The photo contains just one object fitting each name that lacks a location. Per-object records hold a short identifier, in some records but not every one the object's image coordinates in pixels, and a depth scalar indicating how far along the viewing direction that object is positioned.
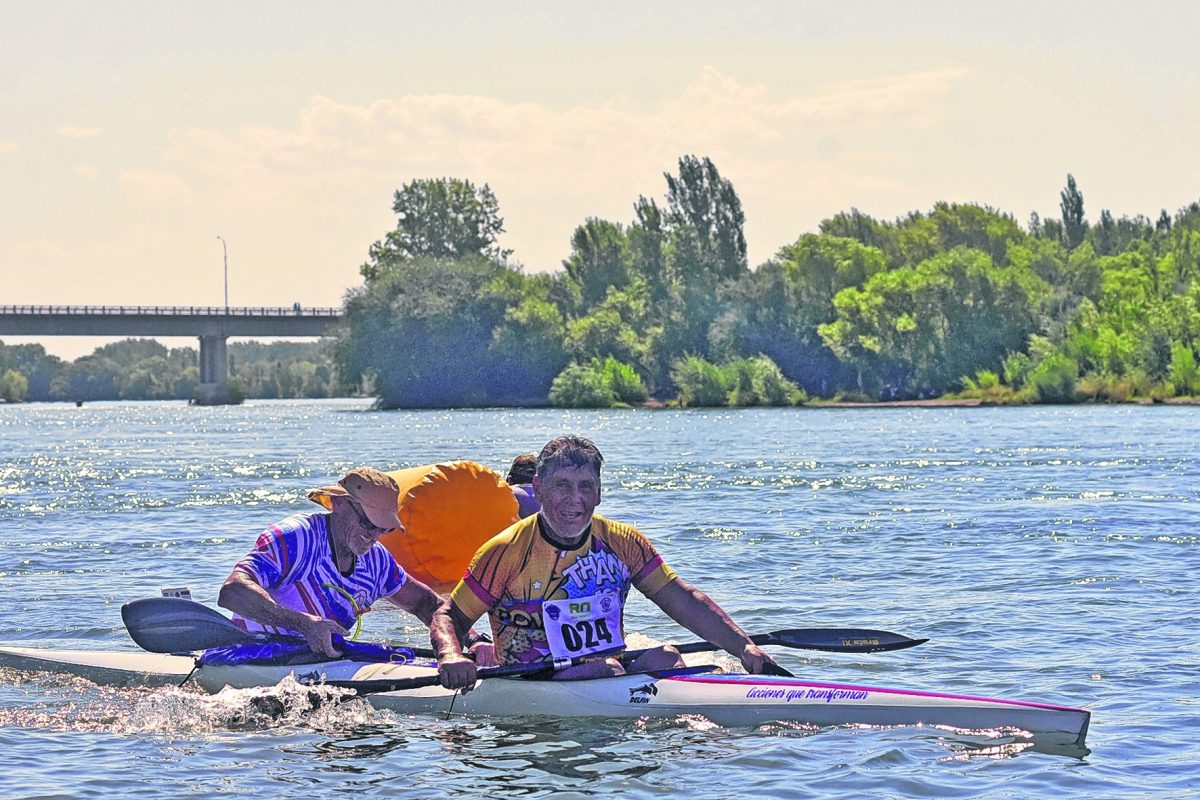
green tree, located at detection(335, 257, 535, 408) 95.38
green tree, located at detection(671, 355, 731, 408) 87.38
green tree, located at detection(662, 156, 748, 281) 96.44
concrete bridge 101.62
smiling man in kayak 8.45
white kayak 8.66
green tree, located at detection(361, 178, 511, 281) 119.12
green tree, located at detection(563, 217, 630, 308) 102.88
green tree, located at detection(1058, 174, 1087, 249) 117.12
